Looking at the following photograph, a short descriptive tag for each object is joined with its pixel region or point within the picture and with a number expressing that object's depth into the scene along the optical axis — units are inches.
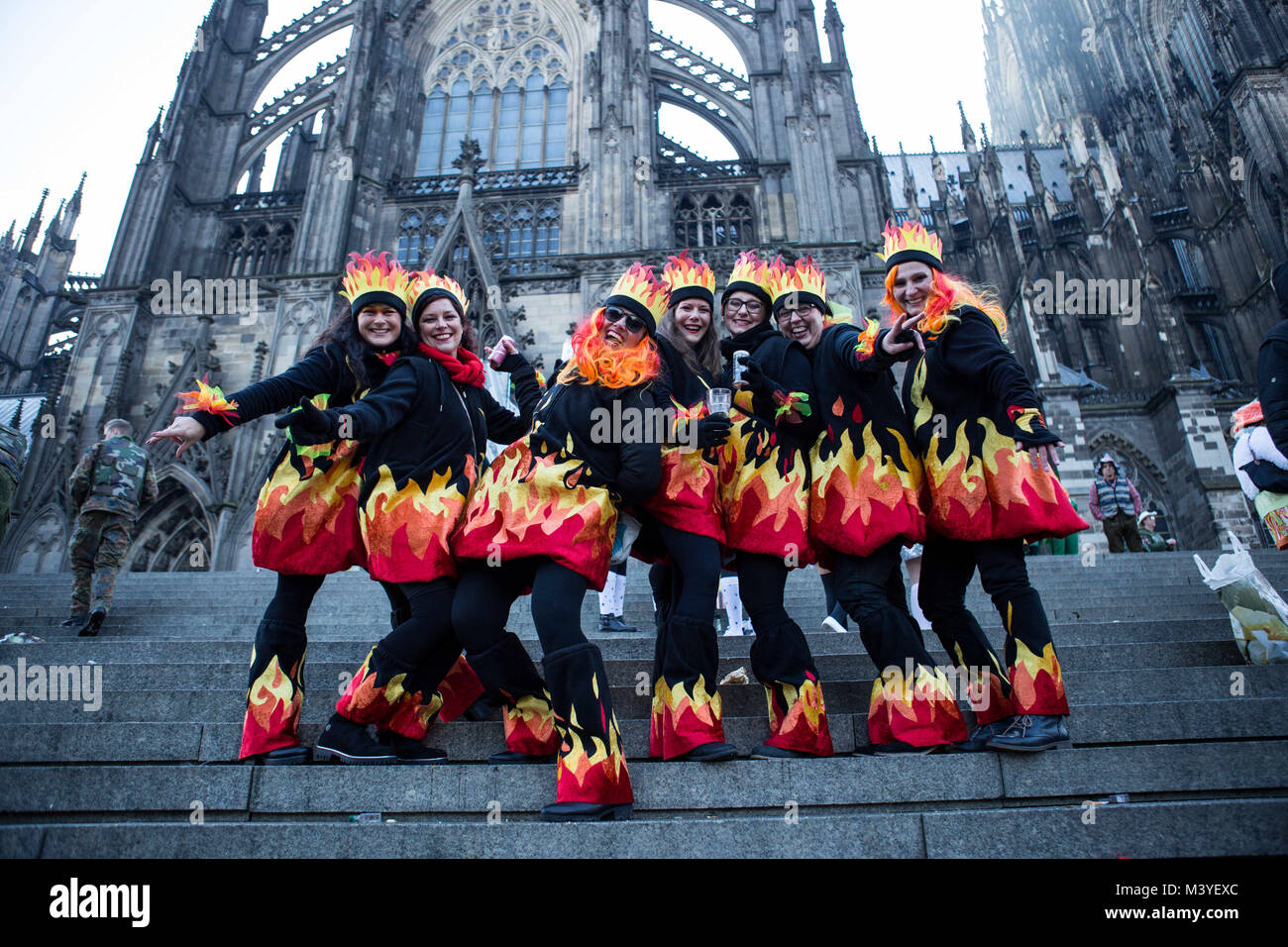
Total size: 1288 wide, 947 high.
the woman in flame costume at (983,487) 105.2
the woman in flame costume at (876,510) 107.8
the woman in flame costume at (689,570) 105.3
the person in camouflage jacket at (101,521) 233.8
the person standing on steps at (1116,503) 362.6
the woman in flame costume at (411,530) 109.0
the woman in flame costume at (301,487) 113.3
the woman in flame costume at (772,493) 108.5
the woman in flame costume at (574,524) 95.5
